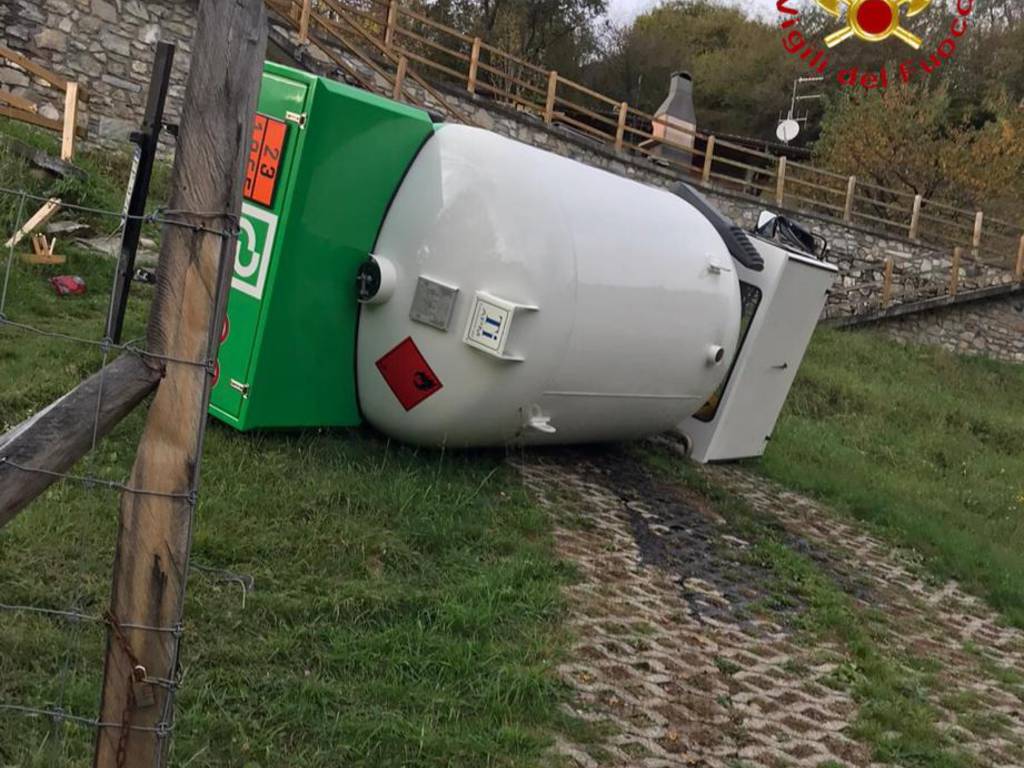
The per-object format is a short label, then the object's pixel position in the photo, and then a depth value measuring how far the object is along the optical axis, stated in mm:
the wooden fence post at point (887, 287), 20469
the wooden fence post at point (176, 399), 2336
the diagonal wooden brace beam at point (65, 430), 2193
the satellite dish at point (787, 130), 29250
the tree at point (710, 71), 34812
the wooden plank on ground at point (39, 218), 8227
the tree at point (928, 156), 25609
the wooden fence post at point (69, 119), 9992
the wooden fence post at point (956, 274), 20828
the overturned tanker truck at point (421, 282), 5191
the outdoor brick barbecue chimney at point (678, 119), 23250
